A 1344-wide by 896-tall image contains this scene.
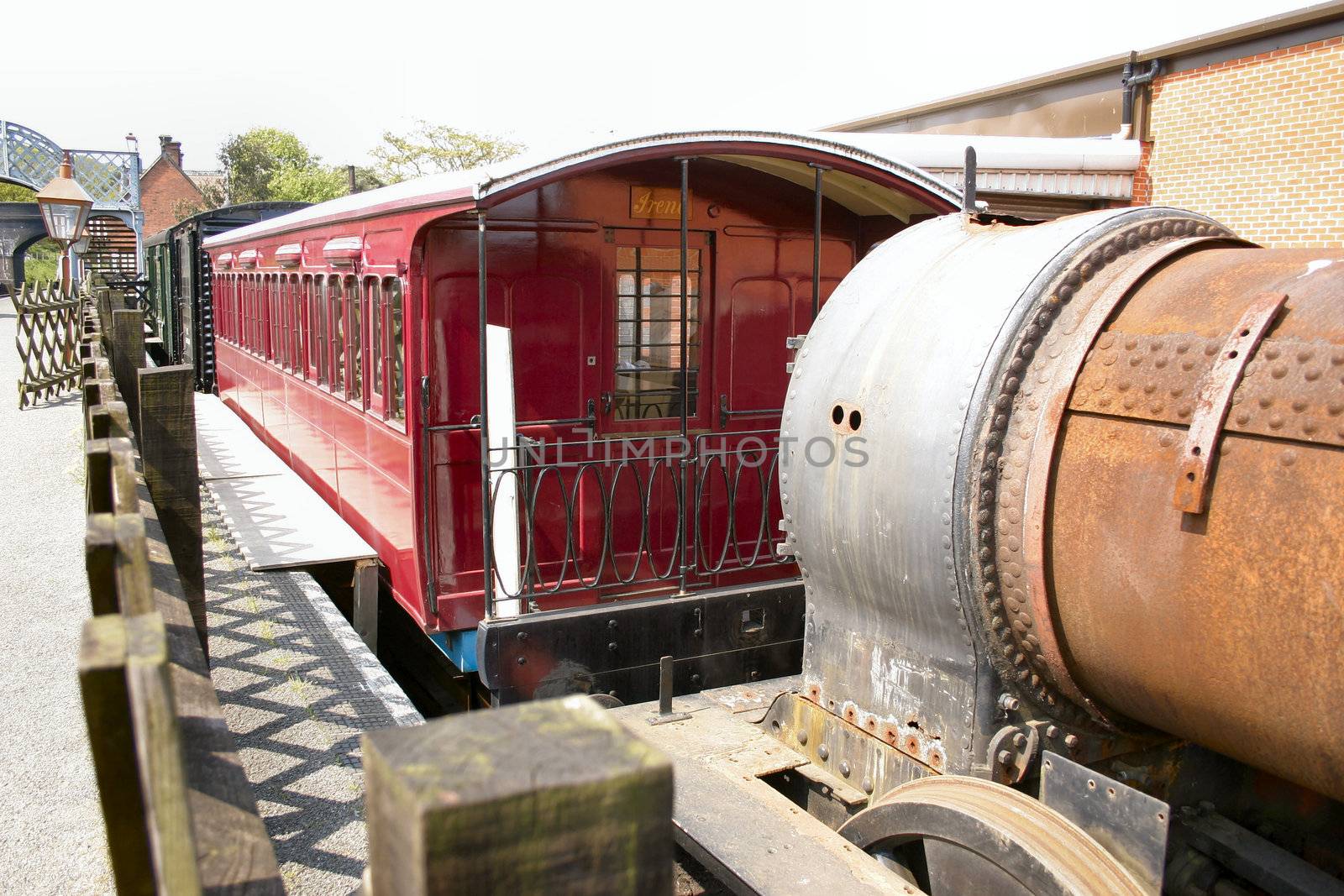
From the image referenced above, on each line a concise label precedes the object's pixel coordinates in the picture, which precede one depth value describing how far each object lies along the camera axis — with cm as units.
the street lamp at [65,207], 1497
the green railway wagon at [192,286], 1953
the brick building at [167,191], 6394
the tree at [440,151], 4903
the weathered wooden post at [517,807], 90
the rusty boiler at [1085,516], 220
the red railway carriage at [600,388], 578
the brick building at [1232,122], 1650
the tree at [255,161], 6475
